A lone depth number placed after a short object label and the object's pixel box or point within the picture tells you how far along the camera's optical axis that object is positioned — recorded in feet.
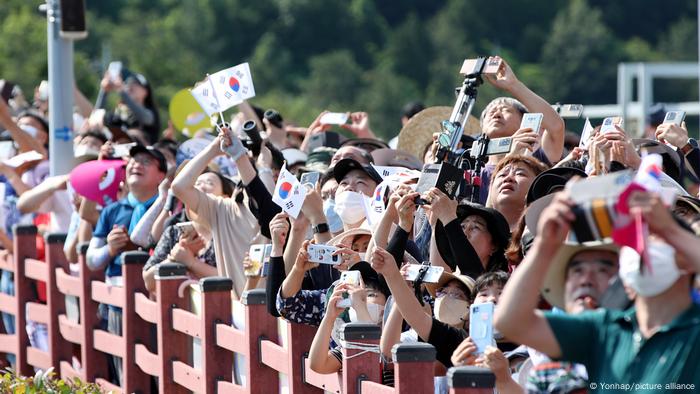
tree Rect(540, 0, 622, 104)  643.04
